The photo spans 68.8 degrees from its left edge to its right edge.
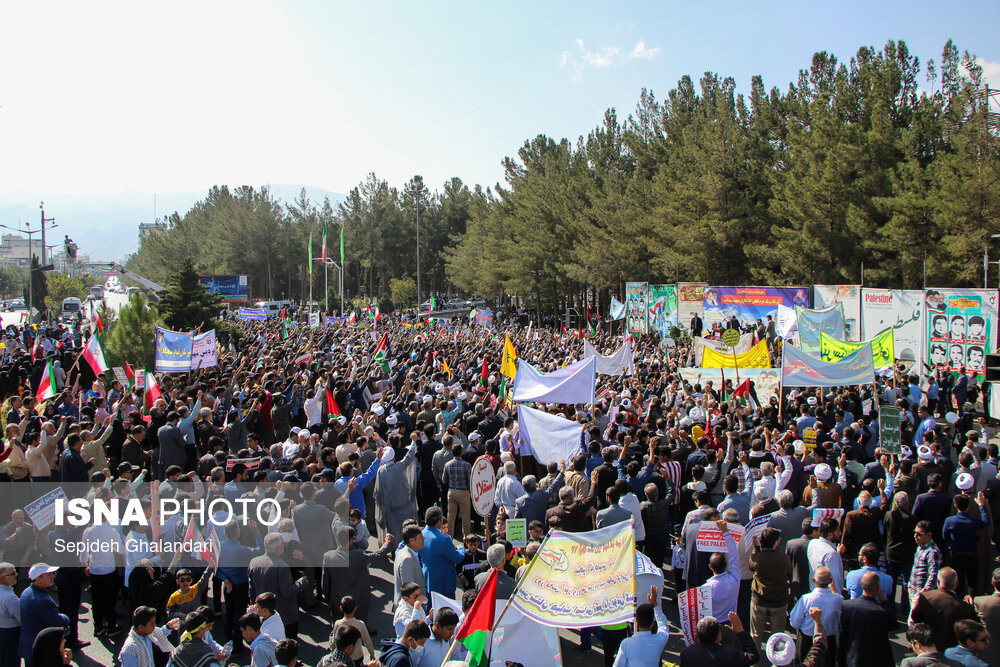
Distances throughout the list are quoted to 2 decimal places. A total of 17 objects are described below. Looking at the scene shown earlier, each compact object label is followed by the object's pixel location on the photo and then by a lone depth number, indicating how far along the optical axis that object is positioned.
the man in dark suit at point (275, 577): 6.73
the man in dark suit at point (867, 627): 5.63
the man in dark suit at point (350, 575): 6.92
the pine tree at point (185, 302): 34.34
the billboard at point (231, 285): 66.44
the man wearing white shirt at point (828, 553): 6.58
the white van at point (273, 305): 63.53
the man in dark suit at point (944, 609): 5.67
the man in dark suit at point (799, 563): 6.95
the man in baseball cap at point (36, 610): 6.14
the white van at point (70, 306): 66.29
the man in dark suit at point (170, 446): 10.73
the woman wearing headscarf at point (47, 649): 5.48
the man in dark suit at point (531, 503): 8.05
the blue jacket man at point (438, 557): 6.96
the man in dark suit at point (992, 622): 5.67
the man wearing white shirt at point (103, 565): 7.36
